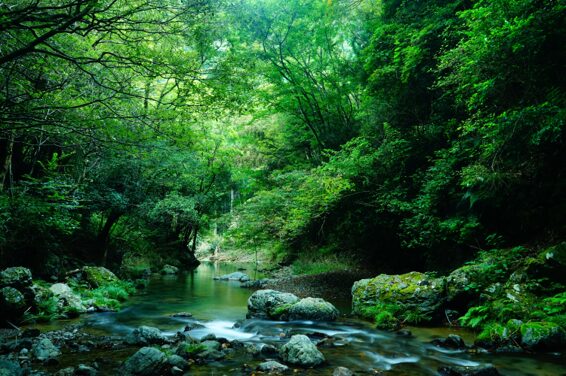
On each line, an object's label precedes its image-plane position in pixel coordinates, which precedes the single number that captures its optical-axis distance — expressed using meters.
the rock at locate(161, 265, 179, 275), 20.90
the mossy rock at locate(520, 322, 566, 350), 5.61
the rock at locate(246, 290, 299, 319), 8.95
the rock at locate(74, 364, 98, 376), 4.70
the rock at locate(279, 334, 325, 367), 5.28
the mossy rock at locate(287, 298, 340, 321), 8.62
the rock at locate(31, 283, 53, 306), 7.95
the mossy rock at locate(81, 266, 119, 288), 11.70
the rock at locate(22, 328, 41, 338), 6.35
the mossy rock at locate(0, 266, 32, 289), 7.22
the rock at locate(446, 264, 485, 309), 7.80
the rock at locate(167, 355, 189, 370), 5.11
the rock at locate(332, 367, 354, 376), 4.83
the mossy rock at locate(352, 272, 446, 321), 7.94
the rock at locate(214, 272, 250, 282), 17.14
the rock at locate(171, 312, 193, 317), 9.12
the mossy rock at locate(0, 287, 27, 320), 6.91
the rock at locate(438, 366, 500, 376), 4.73
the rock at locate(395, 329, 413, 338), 7.13
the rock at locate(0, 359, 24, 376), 4.08
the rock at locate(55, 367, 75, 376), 4.53
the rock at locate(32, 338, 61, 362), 5.21
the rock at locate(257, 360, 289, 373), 5.08
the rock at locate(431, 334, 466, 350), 6.12
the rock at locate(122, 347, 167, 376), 4.75
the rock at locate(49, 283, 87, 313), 8.60
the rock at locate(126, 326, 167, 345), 6.31
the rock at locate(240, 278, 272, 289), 14.90
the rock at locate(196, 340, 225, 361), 5.64
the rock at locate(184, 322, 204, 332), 7.64
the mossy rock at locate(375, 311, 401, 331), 7.68
